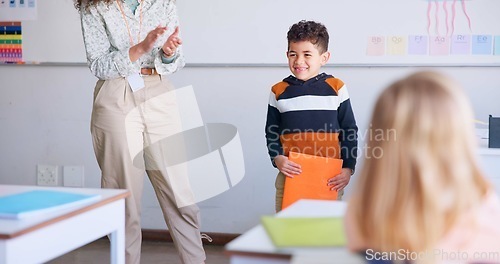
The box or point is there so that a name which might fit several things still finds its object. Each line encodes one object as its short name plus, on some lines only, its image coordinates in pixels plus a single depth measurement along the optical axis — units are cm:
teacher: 263
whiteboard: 321
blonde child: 103
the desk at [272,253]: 126
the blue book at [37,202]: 162
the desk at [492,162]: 256
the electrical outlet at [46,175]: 393
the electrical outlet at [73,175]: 389
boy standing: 247
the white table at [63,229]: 151
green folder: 134
